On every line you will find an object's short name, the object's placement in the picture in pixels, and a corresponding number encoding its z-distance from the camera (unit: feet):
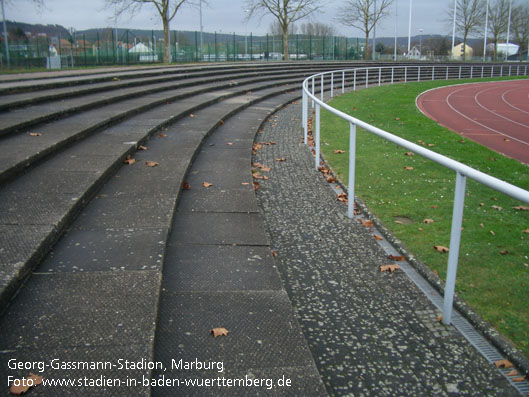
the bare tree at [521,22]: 281.95
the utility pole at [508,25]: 253.85
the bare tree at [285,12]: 161.48
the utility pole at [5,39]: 102.11
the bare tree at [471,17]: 261.24
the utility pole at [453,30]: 234.17
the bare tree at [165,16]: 123.44
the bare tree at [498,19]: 274.77
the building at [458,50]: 377.30
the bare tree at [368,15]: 206.90
